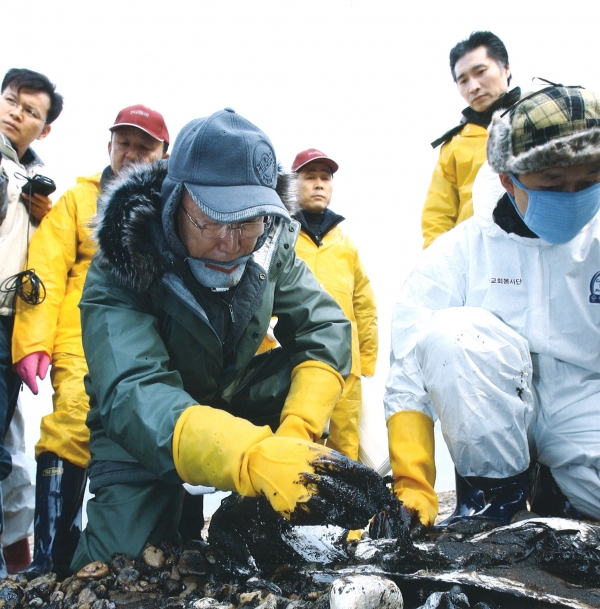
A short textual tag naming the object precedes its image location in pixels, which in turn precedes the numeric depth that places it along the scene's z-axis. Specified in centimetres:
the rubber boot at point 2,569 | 250
